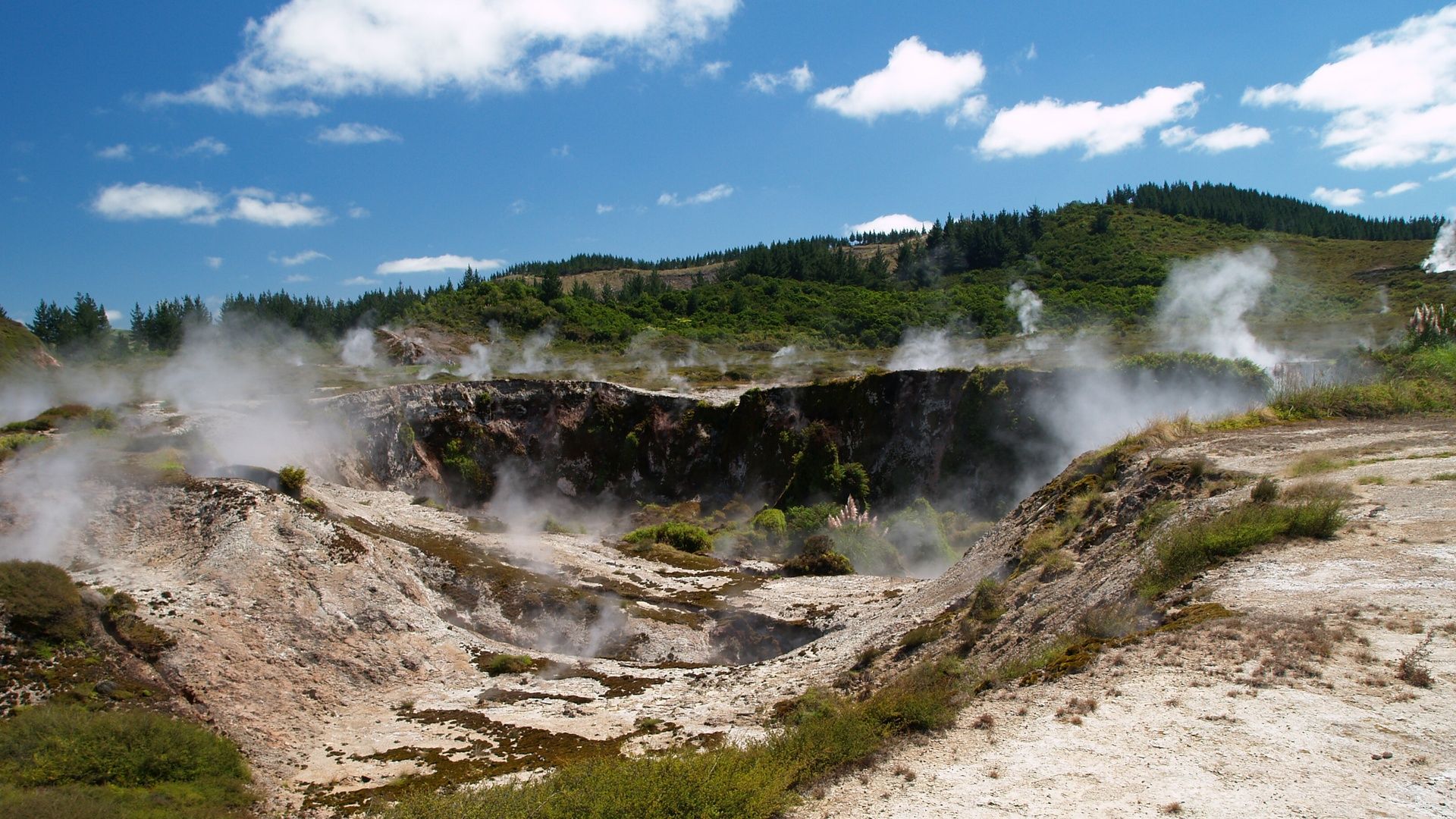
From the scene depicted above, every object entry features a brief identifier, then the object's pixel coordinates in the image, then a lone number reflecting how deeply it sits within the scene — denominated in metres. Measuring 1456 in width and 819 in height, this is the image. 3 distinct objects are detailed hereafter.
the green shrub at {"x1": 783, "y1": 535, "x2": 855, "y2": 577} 24.50
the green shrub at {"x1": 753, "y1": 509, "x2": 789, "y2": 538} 30.06
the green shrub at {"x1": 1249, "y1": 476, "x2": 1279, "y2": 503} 10.91
